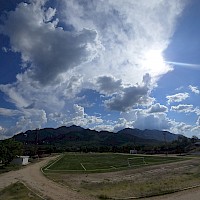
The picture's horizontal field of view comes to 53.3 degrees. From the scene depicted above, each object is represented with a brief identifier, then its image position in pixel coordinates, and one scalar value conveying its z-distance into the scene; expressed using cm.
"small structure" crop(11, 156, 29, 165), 5920
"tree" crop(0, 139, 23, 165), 5307
